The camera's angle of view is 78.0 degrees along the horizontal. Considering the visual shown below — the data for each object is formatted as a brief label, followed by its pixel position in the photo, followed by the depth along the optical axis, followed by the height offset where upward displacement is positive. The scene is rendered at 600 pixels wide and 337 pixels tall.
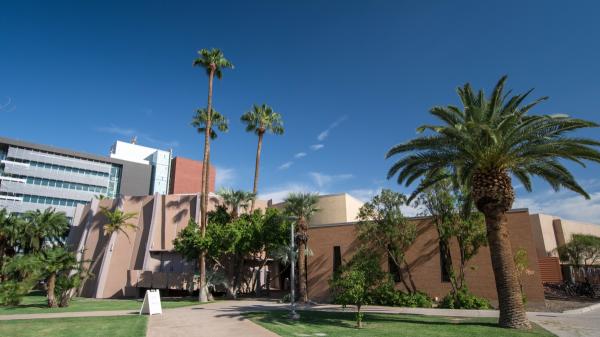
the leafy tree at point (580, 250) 42.97 +1.75
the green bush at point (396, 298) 24.02 -1.99
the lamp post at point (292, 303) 16.63 -1.58
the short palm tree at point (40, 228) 44.50 +5.15
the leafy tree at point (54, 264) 24.89 +0.42
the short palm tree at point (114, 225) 41.05 +4.89
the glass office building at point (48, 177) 67.12 +17.37
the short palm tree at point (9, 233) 41.72 +4.20
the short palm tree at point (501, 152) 14.71 +4.64
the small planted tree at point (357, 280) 15.29 -0.51
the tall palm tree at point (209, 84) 32.59 +17.09
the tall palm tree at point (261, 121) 41.78 +16.22
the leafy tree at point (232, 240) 31.25 +2.36
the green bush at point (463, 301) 22.01 -2.01
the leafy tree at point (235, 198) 35.78 +6.66
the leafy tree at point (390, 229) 25.48 +2.60
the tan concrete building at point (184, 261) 23.52 +1.70
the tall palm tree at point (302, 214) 28.83 +4.26
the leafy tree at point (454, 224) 22.67 +2.58
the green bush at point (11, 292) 25.58 -1.42
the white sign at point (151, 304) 19.61 -1.81
